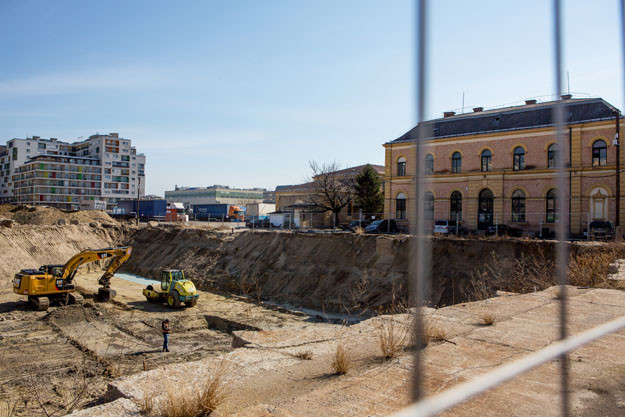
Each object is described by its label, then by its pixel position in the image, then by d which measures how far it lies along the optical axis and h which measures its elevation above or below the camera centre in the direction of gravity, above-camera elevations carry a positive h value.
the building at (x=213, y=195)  128.75 +5.17
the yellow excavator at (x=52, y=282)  22.75 -3.66
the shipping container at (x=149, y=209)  66.19 +0.35
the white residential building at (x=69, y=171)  108.62 +10.05
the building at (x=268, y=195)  150.12 +5.74
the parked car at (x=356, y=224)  42.29 -1.03
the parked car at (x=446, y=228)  32.66 -1.03
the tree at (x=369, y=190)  48.97 +2.51
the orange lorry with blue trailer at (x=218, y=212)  70.12 -0.01
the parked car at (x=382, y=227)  35.94 -1.10
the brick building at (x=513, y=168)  32.78 +3.78
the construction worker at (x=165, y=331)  15.81 -4.15
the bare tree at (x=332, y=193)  51.28 +2.33
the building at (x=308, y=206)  49.09 +0.85
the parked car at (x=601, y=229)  26.89 -0.86
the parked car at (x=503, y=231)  32.22 -1.18
